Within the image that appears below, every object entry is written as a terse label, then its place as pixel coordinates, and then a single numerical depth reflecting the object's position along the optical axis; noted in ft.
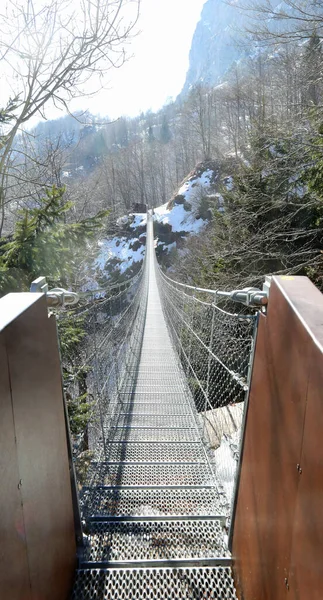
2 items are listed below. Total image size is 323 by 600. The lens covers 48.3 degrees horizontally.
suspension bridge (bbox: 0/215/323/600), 1.89
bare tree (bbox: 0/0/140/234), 8.41
